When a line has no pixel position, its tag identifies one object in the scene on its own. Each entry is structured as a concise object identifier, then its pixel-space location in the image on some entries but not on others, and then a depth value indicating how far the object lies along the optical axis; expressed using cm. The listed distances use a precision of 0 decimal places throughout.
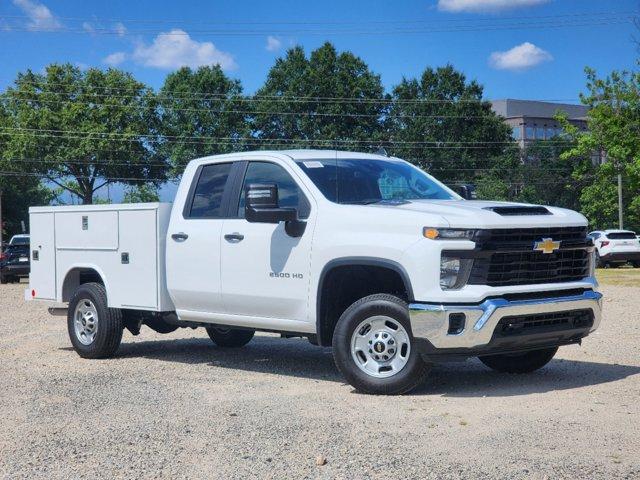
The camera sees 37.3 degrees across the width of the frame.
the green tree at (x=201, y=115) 6006
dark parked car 3316
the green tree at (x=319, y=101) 5882
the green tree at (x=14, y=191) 6425
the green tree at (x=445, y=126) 6331
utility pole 5694
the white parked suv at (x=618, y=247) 3953
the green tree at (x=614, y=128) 3844
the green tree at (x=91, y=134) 6166
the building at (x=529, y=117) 13012
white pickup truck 764
